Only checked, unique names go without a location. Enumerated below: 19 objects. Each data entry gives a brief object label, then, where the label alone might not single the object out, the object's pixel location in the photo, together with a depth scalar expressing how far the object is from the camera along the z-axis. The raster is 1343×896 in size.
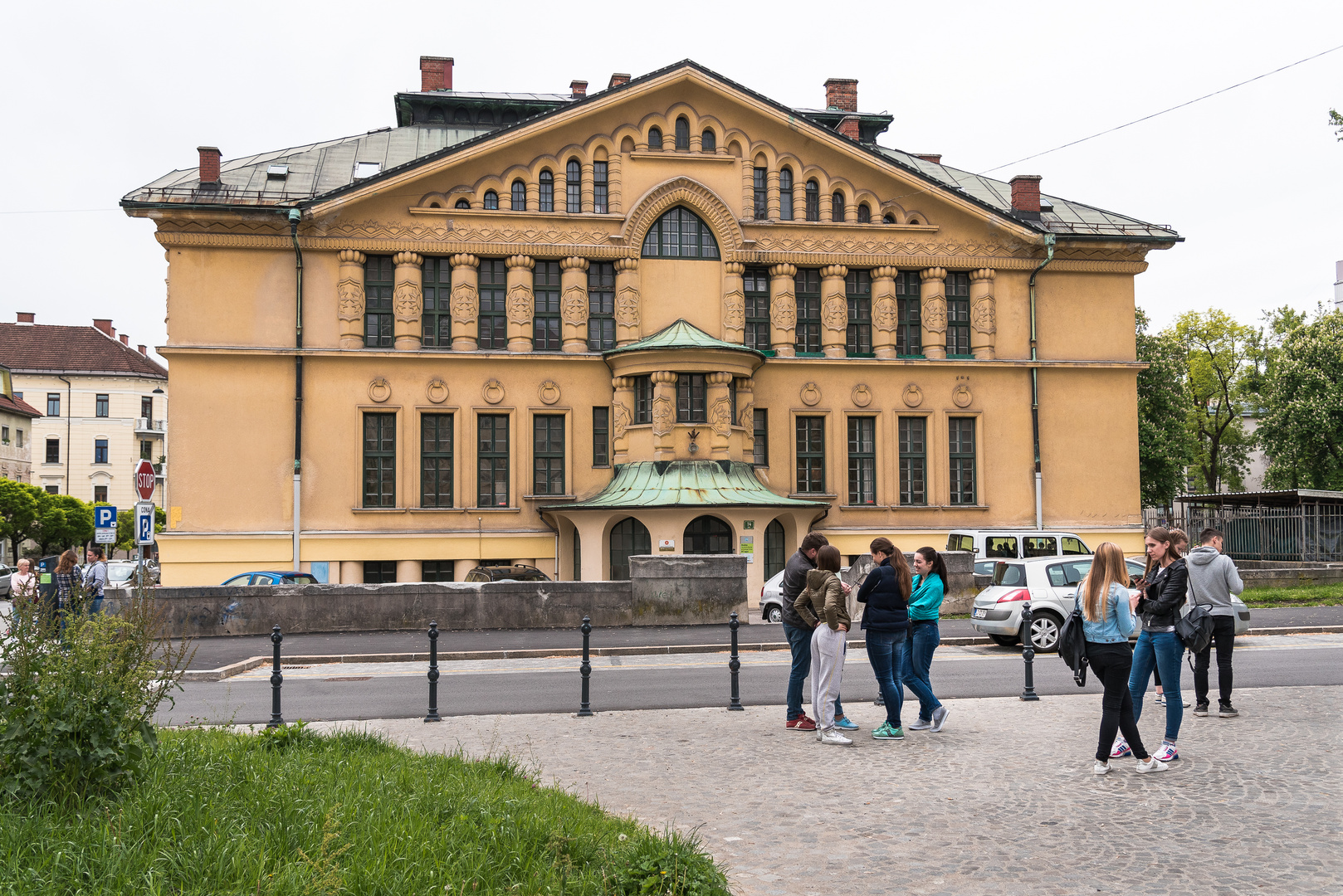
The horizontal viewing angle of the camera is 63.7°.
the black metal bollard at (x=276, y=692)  11.94
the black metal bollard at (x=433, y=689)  12.31
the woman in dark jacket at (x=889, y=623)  10.82
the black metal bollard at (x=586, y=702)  12.57
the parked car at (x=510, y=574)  28.09
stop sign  20.16
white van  25.89
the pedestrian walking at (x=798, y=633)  11.29
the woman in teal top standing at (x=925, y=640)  11.14
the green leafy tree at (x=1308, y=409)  48.38
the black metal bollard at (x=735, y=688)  12.95
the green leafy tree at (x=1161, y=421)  49.47
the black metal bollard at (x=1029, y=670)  13.23
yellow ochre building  31.16
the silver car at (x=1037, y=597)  19.12
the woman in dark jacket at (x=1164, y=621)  9.62
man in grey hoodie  11.62
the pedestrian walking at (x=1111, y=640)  9.11
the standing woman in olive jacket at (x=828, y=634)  10.73
